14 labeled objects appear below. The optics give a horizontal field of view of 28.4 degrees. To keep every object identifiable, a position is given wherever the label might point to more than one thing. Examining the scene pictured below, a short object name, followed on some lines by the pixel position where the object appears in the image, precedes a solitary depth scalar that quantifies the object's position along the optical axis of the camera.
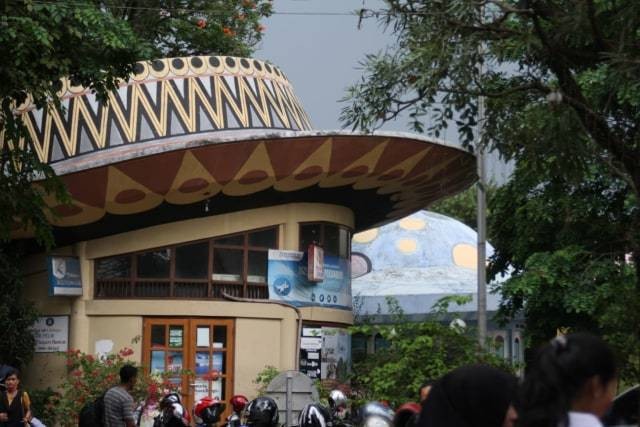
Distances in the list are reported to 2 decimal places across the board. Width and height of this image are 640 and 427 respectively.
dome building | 37.81
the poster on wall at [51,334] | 26.23
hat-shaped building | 25.09
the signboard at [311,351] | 27.28
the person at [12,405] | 15.72
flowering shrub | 23.45
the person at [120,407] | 12.62
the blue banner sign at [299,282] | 26.89
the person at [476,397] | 4.16
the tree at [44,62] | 15.98
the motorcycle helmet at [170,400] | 17.17
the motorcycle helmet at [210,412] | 18.59
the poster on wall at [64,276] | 25.59
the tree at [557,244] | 23.94
